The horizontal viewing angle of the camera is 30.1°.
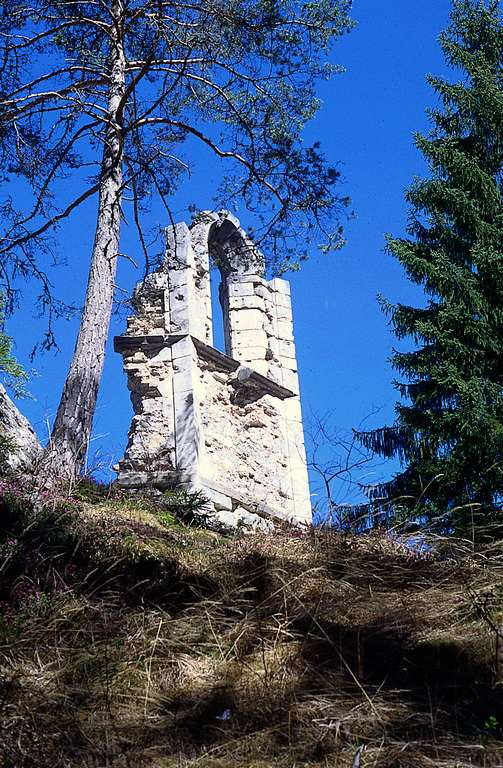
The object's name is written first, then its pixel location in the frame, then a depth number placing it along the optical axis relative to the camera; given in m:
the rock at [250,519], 11.10
